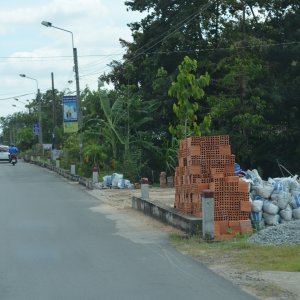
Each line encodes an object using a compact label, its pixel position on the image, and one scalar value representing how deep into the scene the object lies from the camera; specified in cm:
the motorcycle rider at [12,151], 5947
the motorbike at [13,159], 5856
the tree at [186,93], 2352
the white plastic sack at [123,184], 2841
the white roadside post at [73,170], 3697
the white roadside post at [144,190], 1955
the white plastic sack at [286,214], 1320
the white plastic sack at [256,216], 1306
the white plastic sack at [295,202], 1345
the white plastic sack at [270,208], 1298
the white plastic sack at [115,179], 2865
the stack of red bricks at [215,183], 1260
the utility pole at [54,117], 5849
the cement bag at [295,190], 1365
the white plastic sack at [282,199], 1313
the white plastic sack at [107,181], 2902
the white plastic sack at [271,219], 1300
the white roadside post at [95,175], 3019
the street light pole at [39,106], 6098
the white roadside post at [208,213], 1186
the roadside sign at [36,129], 7083
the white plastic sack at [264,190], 1342
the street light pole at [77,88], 3752
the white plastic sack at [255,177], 1403
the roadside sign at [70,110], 4025
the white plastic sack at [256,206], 1298
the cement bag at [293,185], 1377
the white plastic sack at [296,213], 1331
